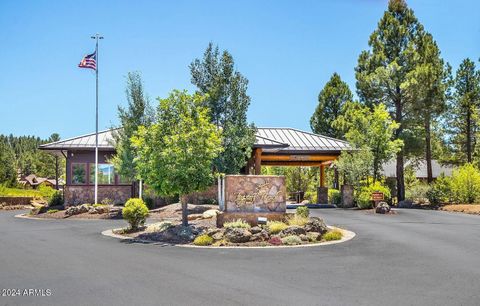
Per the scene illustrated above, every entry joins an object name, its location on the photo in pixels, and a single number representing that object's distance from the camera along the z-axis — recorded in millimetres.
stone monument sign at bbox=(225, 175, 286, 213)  16984
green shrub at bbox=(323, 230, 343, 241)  14023
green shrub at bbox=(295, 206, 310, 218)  17016
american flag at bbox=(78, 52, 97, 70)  27594
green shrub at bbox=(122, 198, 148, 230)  16320
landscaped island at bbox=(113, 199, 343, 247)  13695
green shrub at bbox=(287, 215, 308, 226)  15461
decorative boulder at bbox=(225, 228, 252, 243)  13664
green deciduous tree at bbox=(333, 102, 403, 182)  30391
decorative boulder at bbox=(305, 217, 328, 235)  14586
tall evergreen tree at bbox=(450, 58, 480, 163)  39188
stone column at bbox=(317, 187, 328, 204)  35125
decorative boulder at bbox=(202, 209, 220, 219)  19625
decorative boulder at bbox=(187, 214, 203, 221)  19772
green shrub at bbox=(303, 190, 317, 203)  38062
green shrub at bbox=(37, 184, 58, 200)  43047
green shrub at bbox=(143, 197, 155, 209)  27302
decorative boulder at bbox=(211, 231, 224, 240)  13968
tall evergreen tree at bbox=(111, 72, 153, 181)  26641
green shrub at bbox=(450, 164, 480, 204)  28828
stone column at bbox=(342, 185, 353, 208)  30469
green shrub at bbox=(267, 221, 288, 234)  14516
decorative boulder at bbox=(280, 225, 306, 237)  14117
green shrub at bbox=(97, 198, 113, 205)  28739
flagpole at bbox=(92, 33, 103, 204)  27250
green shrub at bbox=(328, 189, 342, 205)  32141
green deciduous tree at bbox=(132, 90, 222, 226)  15391
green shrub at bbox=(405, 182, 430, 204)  32394
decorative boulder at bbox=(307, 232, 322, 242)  13980
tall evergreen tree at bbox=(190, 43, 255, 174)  21531
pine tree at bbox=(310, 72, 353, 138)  48281
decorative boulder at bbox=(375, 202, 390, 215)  24031
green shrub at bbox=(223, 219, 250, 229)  14790
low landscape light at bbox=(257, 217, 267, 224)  15703
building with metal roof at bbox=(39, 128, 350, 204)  28531
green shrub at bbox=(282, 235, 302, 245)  13492
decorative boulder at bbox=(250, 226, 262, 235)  14280
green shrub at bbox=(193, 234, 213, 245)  13656
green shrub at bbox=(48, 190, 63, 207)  29484
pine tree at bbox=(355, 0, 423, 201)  34438
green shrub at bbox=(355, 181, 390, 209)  27172
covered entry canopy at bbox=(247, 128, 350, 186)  27903
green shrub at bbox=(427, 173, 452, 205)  30250
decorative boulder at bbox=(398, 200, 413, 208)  31328
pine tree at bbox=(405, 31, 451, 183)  33156
